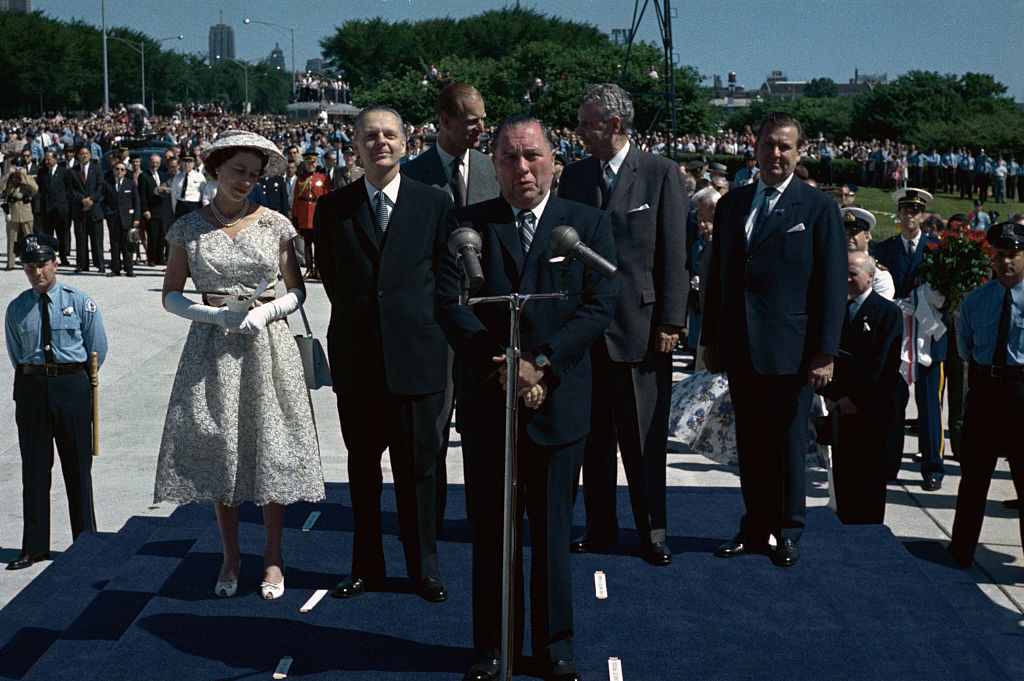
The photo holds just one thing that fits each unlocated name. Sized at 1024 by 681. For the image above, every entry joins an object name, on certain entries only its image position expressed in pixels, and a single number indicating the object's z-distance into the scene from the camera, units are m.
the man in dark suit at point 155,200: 20.56
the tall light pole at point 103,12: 67.00
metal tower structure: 20.75
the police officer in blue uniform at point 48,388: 7.51
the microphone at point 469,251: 4.04
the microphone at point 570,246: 4.02
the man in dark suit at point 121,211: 20.14
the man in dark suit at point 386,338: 5.21
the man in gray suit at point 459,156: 6.00
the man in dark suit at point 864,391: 7.36
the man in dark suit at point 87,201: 20.30
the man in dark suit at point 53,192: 20.44
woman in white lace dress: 5.23
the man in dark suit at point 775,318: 5.65
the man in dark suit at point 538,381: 4.43
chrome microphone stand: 4.11
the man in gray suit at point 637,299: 5.66
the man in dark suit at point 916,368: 8.56
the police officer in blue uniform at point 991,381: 6.95
